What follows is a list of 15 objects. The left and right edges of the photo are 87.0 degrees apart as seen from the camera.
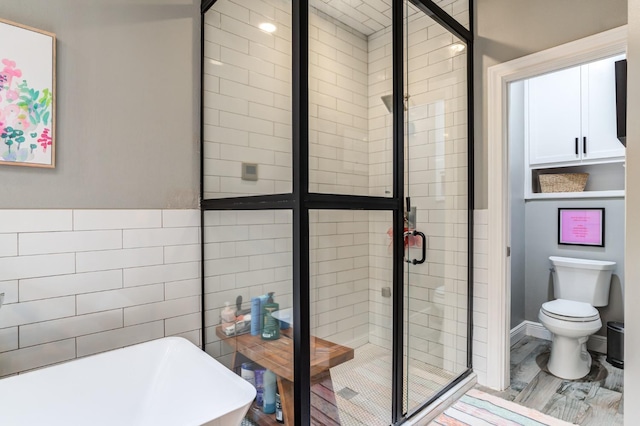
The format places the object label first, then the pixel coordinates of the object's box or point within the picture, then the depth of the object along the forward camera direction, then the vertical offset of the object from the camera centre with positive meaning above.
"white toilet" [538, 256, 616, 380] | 2.43 -0.74
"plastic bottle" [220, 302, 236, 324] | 1.64 -0.50
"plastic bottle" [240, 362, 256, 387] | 1.52 -0.73
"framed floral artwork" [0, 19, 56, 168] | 1.23 +0.44
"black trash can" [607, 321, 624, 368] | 2.50 -0.99
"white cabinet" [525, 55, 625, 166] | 2.81 +0.86
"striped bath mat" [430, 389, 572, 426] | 1.88 -1.16
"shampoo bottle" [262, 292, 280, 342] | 1.43 -0.47
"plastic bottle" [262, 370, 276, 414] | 1.43 -0.78
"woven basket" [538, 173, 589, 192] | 3.03 +0.29
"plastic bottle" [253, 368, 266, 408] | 1.48 -0.76
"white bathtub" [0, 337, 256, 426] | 1.02 -0.59
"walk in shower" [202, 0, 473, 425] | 1.31 +0.08
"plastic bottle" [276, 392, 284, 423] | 1.41 -0.83
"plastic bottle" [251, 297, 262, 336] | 1.51 -0.47
